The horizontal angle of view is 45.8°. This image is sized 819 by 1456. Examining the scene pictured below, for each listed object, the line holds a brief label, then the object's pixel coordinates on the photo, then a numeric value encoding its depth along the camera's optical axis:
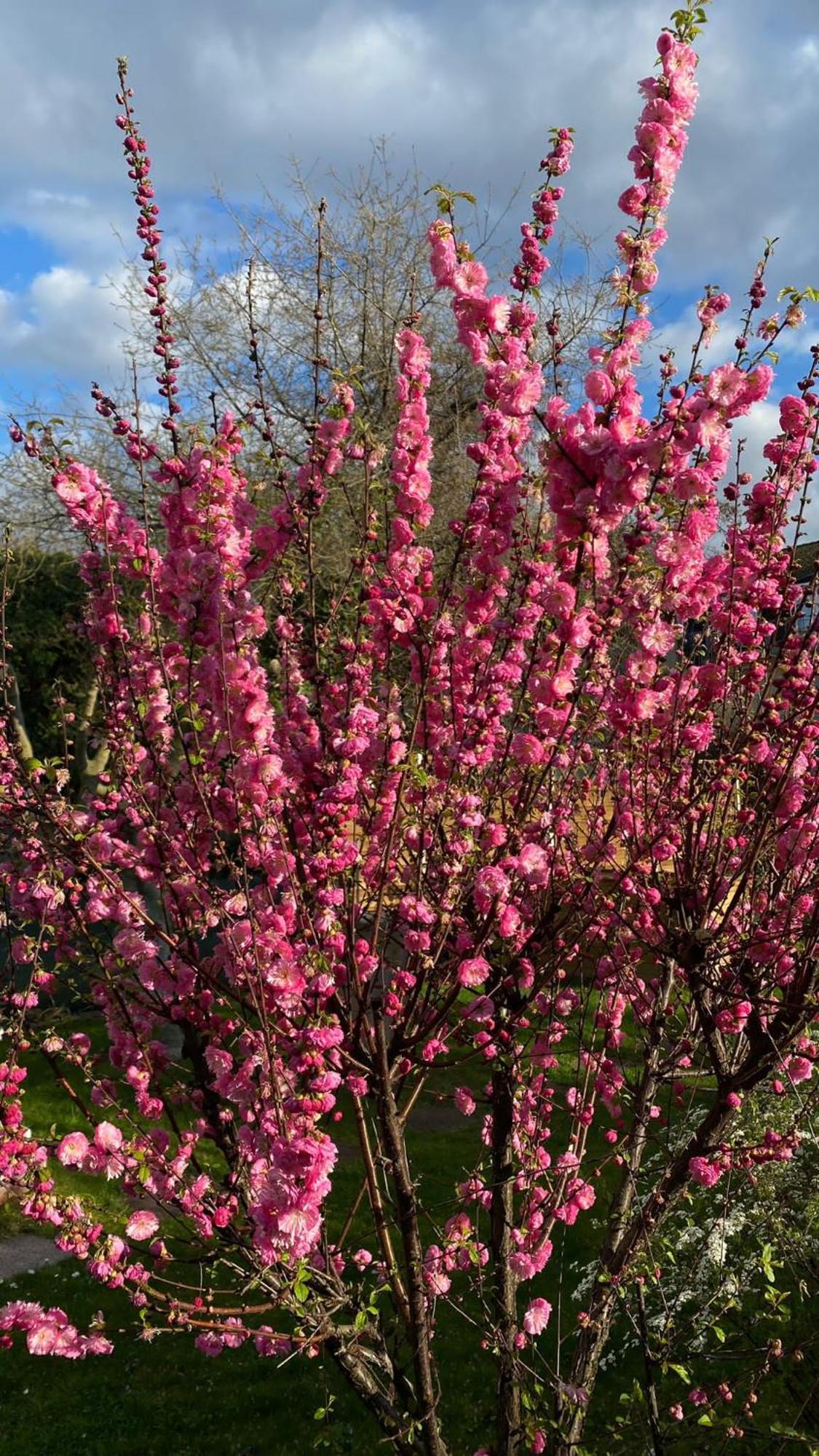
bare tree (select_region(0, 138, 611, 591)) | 13.89
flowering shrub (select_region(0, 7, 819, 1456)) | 2.74
